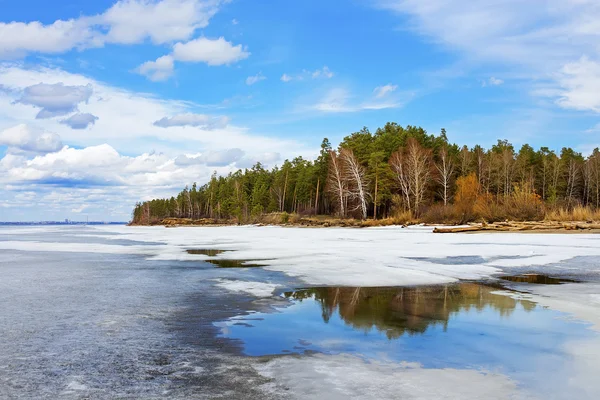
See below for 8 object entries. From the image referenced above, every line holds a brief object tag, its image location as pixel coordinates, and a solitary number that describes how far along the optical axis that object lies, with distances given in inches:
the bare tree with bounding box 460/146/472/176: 2898.6
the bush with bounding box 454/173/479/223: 1480.1
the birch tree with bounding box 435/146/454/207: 2529.5
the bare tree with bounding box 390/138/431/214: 2203.1
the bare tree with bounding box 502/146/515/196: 2913.4
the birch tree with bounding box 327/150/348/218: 2421.3
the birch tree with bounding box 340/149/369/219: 2233.0
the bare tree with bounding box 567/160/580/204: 3115.2
